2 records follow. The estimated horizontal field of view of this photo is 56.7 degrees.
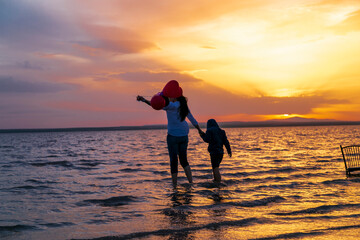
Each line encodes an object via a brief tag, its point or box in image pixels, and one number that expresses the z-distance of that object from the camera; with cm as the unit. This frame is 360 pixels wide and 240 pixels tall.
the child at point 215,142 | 1051
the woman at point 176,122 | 859
